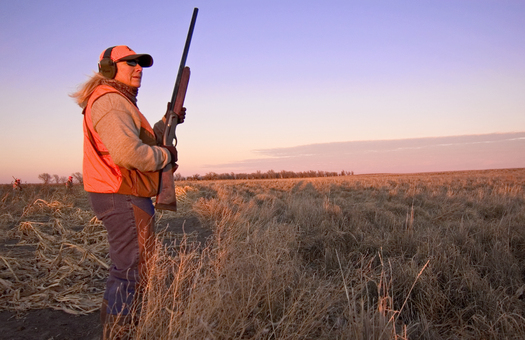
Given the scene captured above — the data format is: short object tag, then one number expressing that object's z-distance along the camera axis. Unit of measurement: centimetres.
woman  225
